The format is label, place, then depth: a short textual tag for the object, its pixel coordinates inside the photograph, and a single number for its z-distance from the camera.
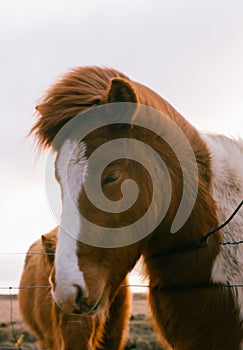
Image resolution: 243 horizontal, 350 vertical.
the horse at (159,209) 3.18
